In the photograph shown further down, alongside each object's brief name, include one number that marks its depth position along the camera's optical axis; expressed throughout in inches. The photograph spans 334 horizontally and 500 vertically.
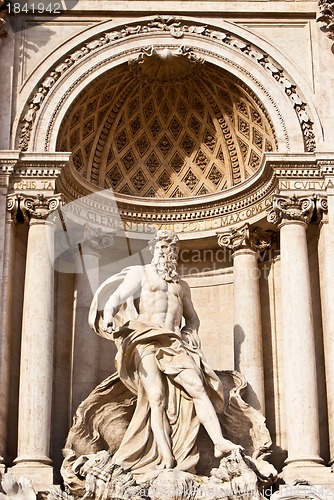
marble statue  627.2
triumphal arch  686.5
